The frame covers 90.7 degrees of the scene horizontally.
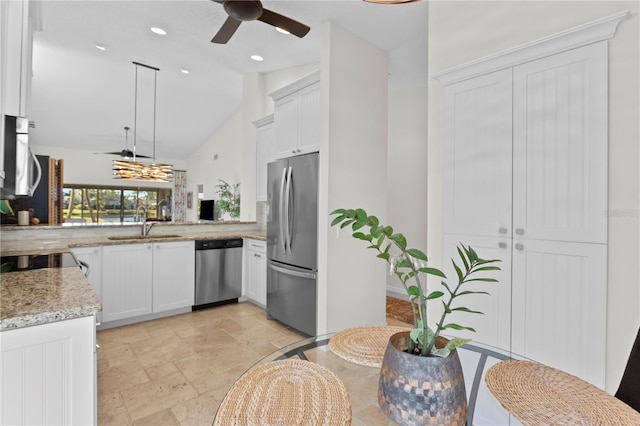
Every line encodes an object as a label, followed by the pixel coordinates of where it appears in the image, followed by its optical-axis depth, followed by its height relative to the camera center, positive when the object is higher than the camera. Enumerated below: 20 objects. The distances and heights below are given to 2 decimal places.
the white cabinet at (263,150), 4.20 +0.88
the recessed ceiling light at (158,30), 3.77 +2.19
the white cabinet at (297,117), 3.19 +1.05
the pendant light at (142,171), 5.66 +0.75
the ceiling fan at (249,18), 2.35 +1.61
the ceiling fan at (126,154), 6.60 +1.20
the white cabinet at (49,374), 1.03 -0.57
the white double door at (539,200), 1.67 +0.11
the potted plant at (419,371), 0.75 -0.37
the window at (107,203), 8.97 +0.24
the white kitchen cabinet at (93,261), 3.11 -0.51
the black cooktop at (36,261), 1.85 -0.34
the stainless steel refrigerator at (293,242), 3.11 -0.29
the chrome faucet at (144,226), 3.89 -0.18
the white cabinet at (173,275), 3.57 -0.73
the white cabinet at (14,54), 1.23 +0.63
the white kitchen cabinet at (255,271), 3.91 -0.73
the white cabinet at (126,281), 3.25 -0.74
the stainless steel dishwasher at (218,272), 3.88 -0.75
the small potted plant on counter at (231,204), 6.19 +0.18
